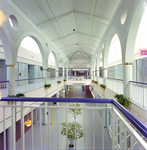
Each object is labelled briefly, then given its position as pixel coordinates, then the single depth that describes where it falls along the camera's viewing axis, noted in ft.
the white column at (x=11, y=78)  17.99
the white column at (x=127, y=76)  15.85
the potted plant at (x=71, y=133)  17.70
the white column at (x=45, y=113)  32.35
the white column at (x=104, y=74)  29.47
